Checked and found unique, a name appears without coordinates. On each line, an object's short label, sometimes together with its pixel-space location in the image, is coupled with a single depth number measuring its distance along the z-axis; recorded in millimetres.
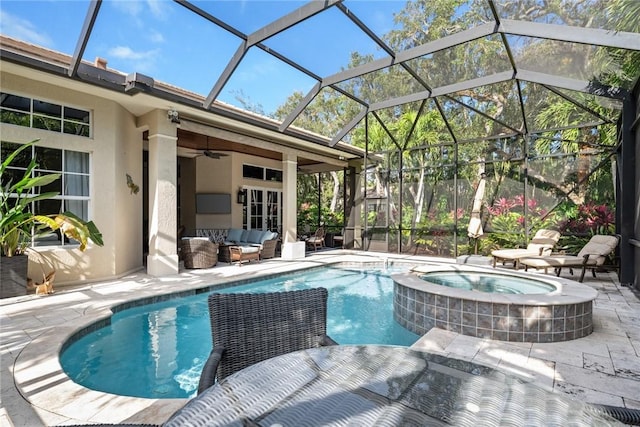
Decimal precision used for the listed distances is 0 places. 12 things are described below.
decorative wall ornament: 6996
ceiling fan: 8960
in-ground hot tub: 3570
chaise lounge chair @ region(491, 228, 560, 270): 7727
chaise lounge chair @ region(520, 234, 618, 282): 6539
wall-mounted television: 10797
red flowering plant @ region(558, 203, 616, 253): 8016
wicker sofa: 8945
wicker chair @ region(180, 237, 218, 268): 7625
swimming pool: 2961
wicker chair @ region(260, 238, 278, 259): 9326
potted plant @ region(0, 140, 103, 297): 4738
